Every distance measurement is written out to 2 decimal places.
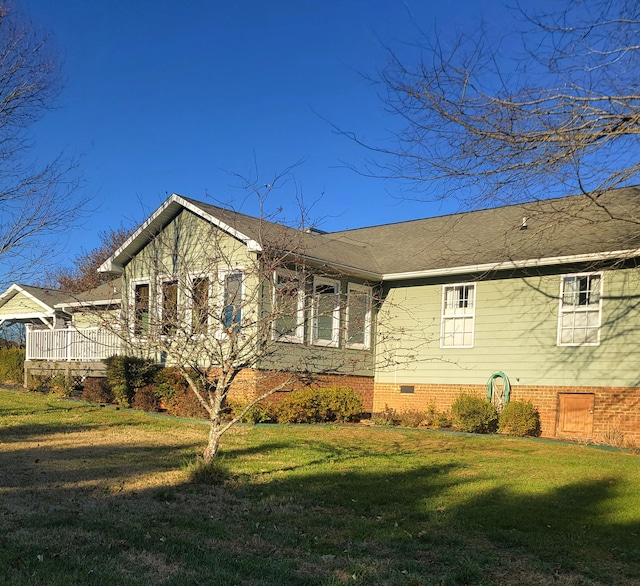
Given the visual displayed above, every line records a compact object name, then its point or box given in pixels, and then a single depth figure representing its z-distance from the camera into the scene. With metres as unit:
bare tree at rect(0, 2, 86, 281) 11.09
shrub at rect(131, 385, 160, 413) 16.09
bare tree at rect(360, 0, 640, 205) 6.81
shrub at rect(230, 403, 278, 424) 14.16
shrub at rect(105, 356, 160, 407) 16.77
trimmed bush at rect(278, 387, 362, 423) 14.30
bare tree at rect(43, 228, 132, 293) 40.69
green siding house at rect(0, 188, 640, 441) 13.13
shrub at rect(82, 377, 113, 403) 17.44
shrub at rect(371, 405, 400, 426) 15.23
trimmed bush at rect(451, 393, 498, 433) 13.76
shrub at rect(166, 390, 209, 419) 15.07
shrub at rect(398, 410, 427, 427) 15.16
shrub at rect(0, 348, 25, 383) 23.25
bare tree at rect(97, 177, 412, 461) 8.34
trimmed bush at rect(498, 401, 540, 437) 13.69
